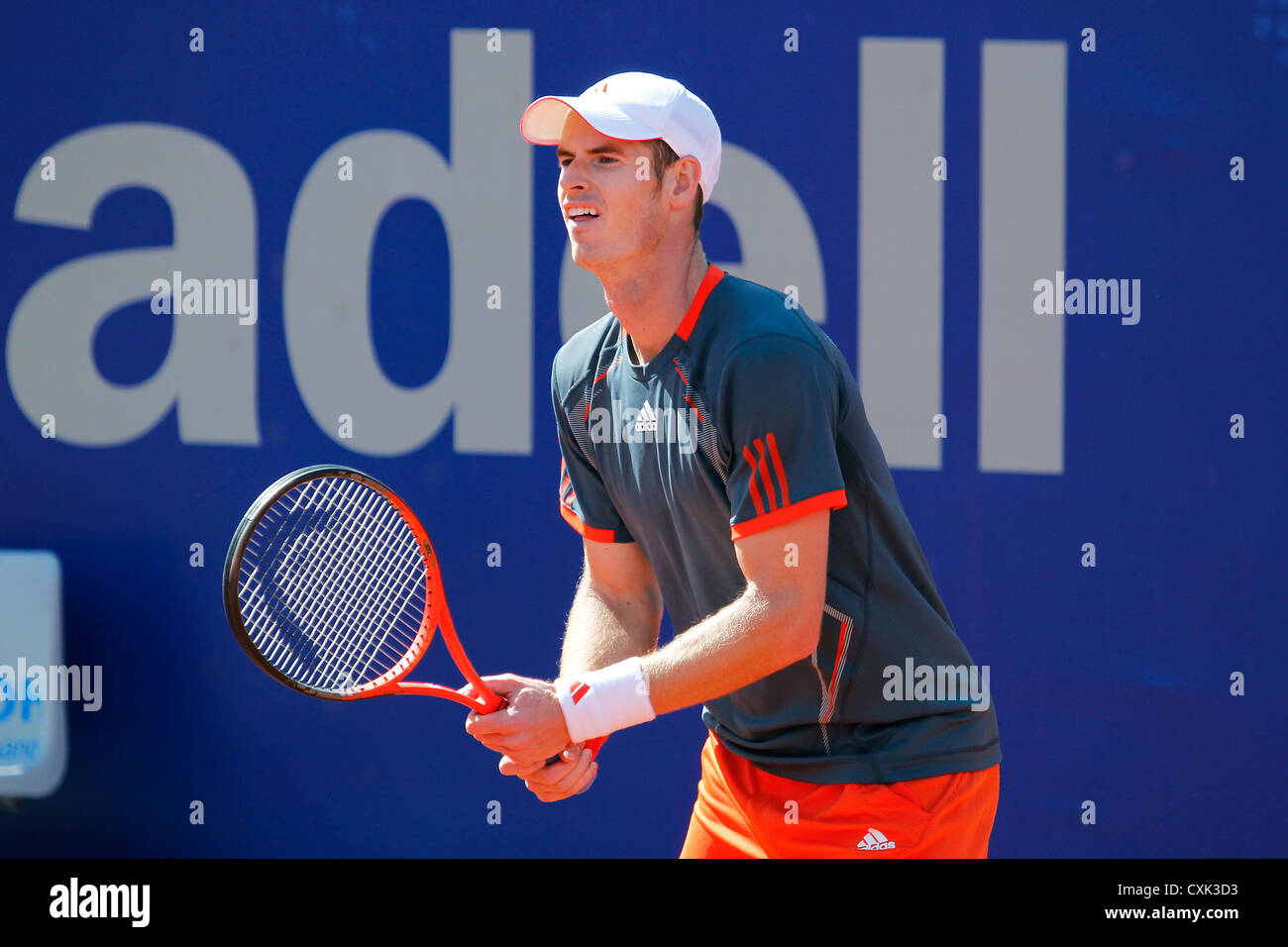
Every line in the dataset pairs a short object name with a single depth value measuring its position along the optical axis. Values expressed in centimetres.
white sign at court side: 730
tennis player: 404
